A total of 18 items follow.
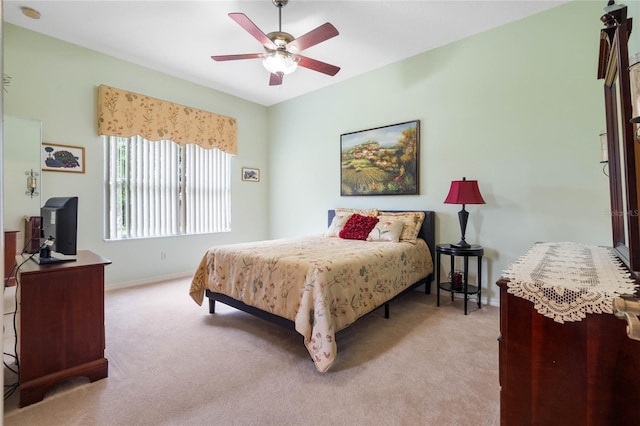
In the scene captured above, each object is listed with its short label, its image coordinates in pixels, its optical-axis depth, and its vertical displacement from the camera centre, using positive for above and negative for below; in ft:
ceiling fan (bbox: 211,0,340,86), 7.48 +4.87
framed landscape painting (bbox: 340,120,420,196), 12.19 +2.66
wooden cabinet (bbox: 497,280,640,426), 2.95 -1.65
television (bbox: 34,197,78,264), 6.18 -0.10
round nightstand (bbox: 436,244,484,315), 9.43 -1.93
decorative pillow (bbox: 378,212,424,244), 11.09 -0.10
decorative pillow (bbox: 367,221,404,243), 10.82 -0.41
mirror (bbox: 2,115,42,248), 10.04 +2.01
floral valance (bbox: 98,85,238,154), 11.79 +4.70
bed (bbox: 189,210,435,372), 6.51 -1.59
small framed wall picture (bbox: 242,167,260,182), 16.96 +2.85
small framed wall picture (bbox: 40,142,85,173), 10.58 +2.54
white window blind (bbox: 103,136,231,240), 12.39 +1.69
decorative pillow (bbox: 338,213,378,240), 11.40 -0.26
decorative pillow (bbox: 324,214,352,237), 12.52 -0.18
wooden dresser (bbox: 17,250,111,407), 5.32 -1.88
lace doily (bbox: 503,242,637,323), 3.05 -0.77
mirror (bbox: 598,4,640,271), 3.53 +1.15
